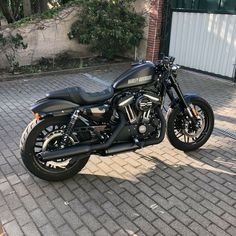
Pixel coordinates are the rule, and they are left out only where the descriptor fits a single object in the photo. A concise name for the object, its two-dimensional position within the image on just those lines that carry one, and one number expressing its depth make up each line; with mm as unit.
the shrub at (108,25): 8156
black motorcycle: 3102
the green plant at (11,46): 7265
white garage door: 7137
